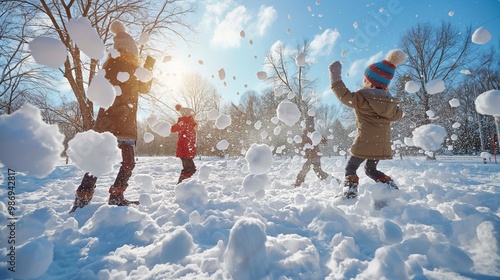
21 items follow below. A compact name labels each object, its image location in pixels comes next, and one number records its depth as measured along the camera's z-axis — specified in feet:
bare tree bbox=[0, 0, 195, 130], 13.30
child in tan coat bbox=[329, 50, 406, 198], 8.48
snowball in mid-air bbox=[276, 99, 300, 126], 9.88
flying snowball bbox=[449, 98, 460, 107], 12.27
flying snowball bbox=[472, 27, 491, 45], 8.59
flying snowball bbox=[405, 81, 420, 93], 10.74
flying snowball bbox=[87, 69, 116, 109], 5.87
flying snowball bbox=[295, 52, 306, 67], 11.77
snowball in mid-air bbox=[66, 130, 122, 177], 5.13
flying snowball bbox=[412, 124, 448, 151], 9.19
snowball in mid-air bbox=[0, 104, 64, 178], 3.64
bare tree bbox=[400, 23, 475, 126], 44.14
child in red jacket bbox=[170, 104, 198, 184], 13.88
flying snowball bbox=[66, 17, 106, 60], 5.62
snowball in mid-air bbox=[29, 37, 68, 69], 5.09
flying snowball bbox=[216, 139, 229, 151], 15.01
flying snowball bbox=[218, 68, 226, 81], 12.03
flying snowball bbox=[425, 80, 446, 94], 10.01
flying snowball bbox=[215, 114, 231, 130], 12.35
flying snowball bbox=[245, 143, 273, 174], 7.90
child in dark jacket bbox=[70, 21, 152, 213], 8.49
